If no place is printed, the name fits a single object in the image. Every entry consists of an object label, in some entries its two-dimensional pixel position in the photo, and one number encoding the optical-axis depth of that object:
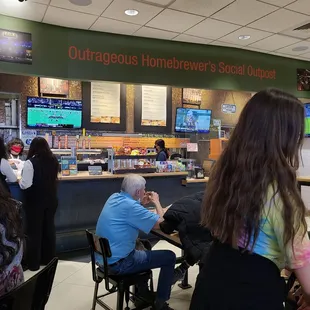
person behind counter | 6.49
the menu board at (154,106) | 7.38
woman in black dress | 3.96
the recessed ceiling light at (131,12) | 4.23
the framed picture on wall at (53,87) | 6.43
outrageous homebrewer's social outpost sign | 4.61
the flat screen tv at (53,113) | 6.28
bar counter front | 4.79
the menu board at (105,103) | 6.88
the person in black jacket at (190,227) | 2.39
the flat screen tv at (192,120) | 7.65
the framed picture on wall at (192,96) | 7.87
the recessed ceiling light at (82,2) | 3.92
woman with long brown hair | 1.10
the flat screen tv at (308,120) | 7.27
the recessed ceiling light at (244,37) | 5.25
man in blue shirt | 2.69
